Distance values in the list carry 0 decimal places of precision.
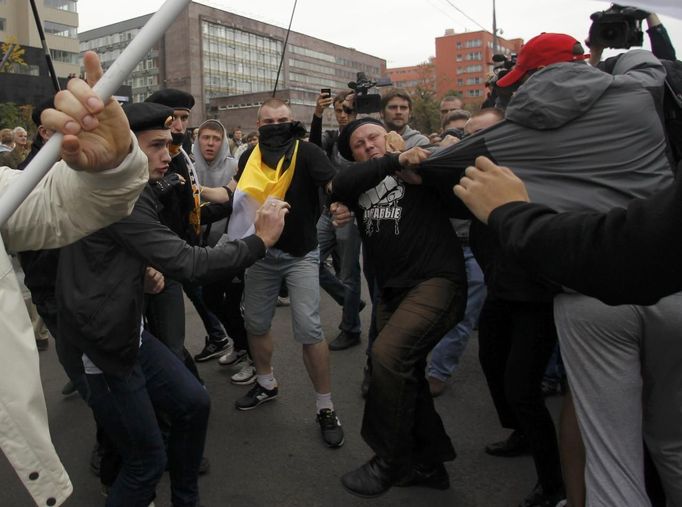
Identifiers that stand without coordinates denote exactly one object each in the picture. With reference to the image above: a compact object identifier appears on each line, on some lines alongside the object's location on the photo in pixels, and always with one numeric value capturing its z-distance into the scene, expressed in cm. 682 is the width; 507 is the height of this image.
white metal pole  109
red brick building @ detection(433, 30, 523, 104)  10269
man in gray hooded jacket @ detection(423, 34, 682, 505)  177
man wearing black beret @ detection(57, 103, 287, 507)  202
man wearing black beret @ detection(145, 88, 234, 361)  309
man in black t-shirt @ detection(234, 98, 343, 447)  334
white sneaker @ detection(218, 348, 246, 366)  445
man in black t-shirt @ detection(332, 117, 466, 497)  258
